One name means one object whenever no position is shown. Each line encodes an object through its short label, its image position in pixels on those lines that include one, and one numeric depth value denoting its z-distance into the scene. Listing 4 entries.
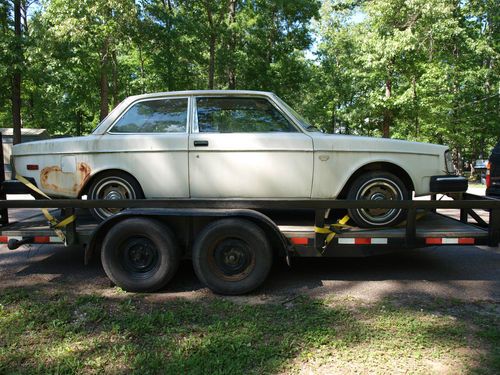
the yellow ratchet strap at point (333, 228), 4.03
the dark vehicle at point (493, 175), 7.07
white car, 4.27
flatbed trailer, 3.94
